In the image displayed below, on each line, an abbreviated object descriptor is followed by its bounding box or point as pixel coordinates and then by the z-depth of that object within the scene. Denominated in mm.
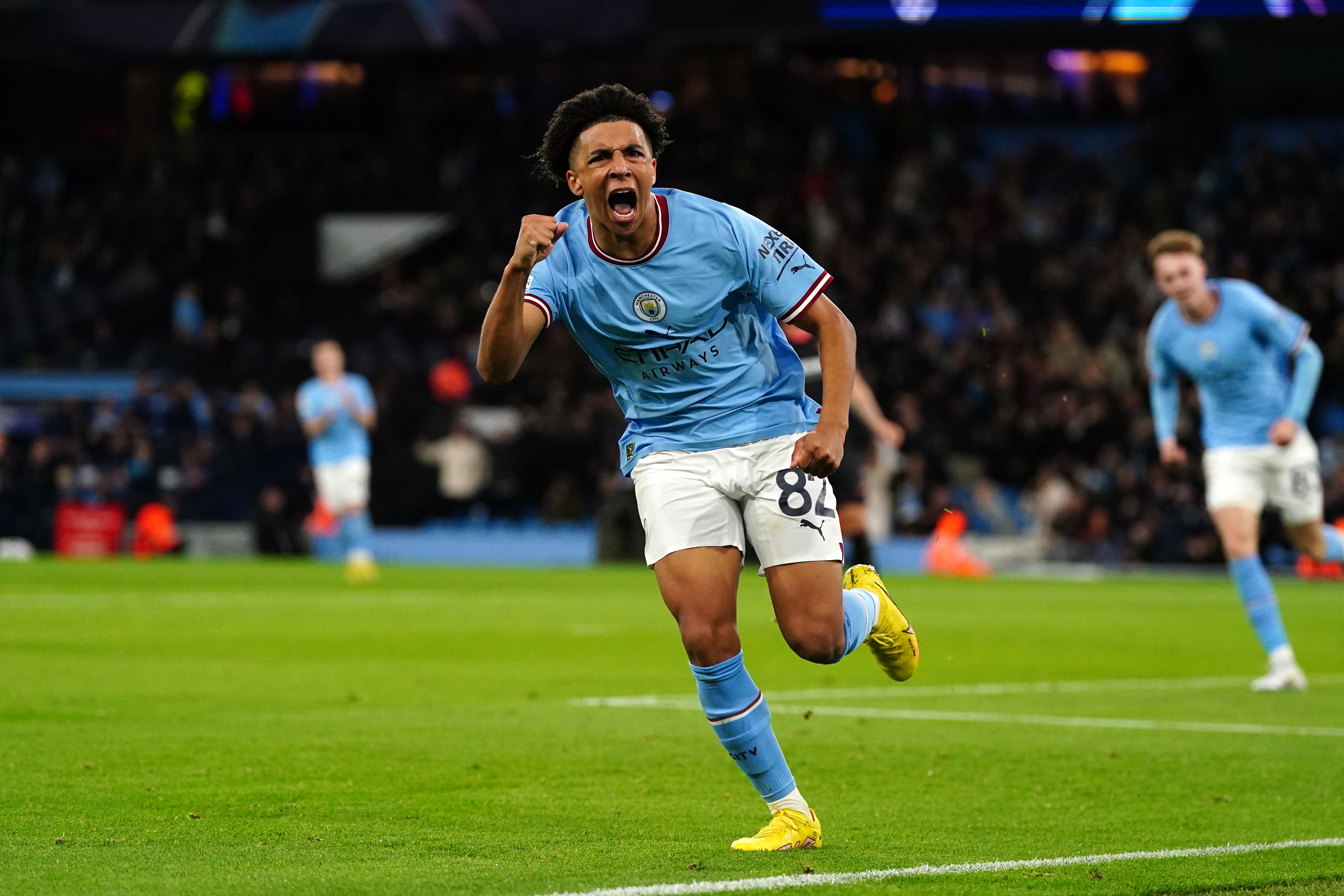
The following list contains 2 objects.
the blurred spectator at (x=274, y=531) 27859
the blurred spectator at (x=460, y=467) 28438
